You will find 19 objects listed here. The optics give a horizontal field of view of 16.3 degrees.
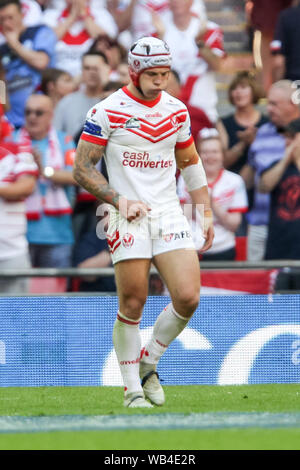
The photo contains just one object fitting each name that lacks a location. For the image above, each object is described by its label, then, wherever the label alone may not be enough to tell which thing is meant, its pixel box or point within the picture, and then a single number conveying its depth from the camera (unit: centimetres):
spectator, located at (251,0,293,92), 1370
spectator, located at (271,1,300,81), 1256
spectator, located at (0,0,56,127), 1275
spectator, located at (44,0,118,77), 1311
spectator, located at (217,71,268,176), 1214
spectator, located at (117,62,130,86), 1253
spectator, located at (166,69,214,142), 1229
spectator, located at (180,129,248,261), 1145
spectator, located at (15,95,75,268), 1126
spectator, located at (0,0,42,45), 1305
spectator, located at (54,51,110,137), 1227
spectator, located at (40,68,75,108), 1241
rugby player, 761
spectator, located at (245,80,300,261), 1159
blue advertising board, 986
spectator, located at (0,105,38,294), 1088
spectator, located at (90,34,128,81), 1284
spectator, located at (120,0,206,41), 1327
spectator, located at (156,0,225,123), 1290
